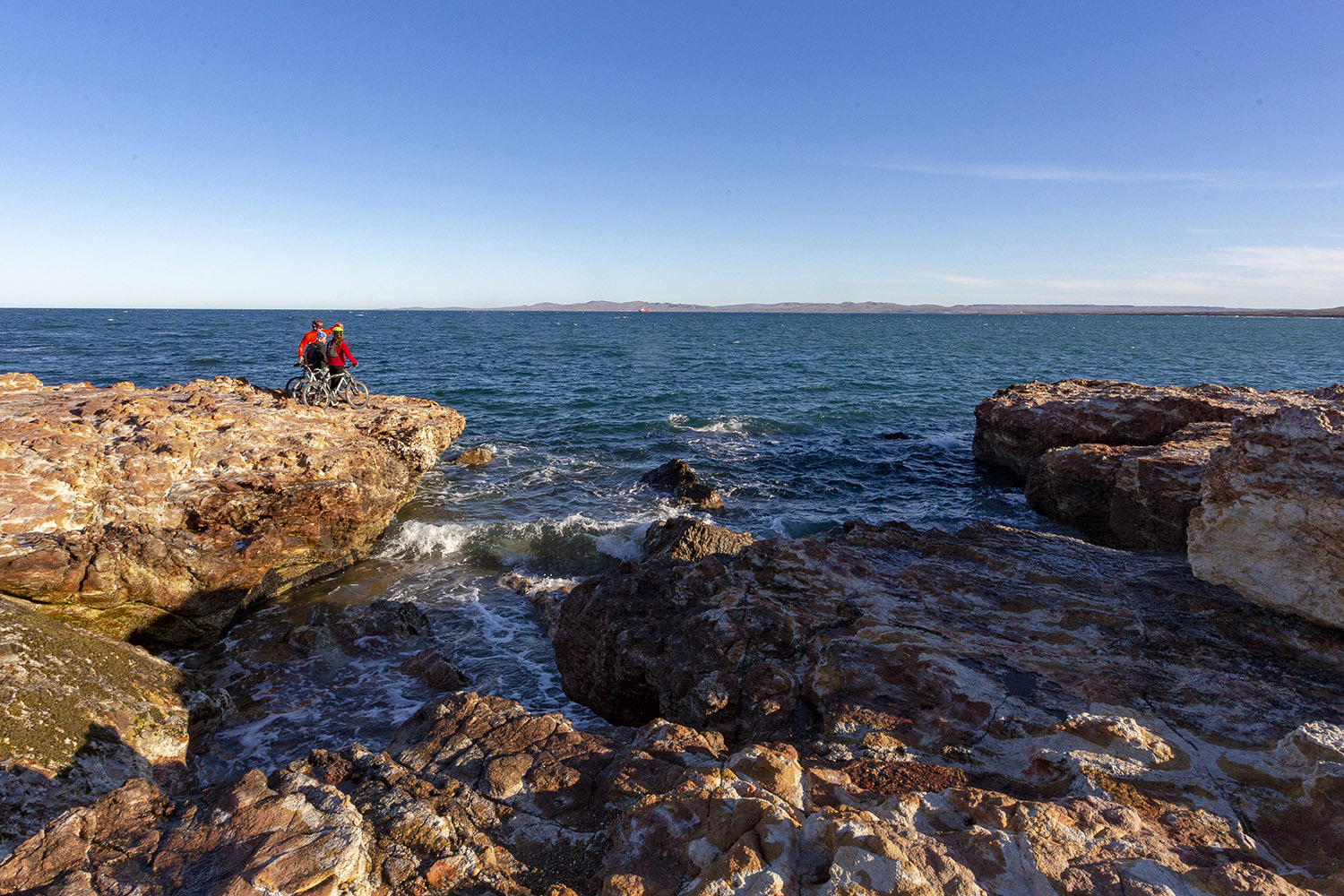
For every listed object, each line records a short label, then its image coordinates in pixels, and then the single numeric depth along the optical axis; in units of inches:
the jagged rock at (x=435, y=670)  328.2
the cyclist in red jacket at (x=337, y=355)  603.2
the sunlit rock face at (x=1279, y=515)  227.5
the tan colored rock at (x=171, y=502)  343.6
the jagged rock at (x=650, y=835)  120.4
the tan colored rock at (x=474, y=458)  749.3
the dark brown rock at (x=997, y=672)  155.6
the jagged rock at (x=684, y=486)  627.2
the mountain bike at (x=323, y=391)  594.9
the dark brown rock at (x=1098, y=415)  599.8
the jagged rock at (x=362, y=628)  362.6
